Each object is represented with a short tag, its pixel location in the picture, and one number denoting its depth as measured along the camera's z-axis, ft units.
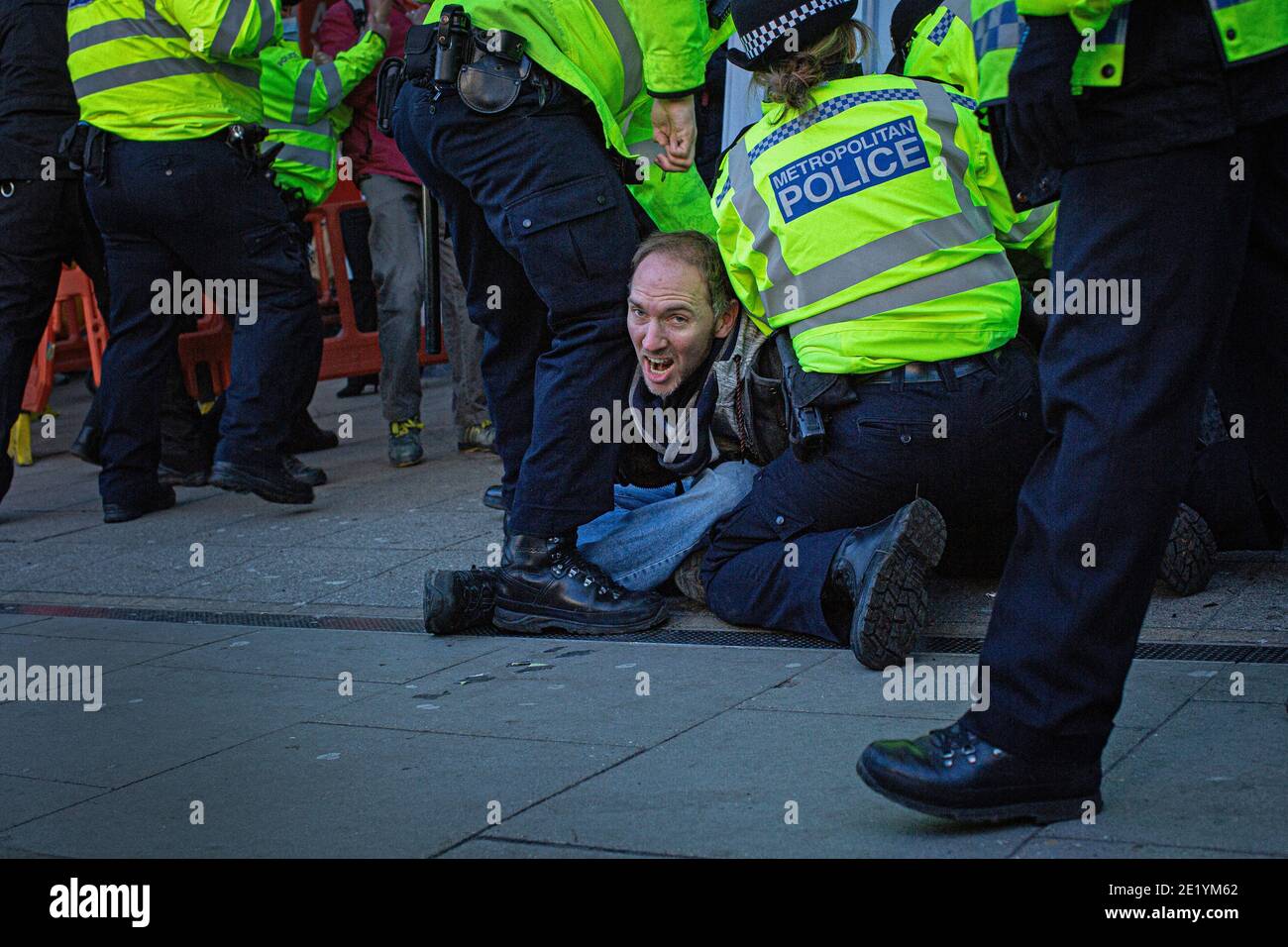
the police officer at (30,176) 20.95
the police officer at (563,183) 13.20
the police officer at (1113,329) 7.50
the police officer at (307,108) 21.75
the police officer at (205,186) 19.06
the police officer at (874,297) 11.96
